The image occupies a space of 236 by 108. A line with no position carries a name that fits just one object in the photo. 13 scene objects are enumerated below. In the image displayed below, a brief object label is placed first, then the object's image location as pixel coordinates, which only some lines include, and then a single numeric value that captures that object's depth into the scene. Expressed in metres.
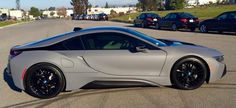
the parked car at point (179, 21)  17.96
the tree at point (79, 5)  77.29
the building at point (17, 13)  115.60
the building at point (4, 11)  120.47
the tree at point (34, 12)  133.93
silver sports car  4.60
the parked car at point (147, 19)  22.27
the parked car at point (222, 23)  14.43
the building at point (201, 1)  109.72
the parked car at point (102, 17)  45.85
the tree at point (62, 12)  142.10
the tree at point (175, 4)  52.51
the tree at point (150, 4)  63.02
